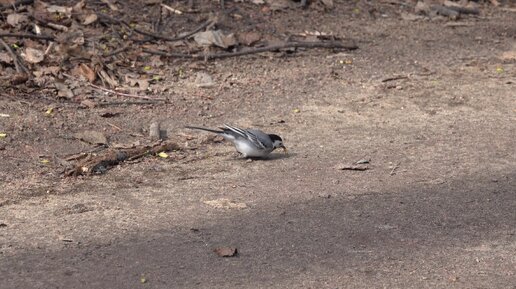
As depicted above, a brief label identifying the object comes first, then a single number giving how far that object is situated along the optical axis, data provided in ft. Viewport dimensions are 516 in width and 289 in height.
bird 52.90
